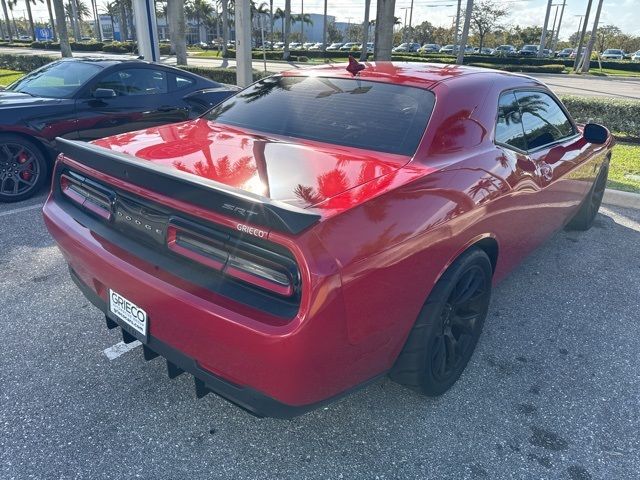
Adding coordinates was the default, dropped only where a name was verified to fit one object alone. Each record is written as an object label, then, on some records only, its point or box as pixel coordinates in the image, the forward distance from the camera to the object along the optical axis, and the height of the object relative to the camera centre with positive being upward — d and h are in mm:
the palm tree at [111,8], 80031 +4714
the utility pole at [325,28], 47656 +1326
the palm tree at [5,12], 67750 +3144
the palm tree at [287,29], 38281 +966
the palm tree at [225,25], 39562 +1174
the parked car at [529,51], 47484 -500
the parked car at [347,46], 60062 -461
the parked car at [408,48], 58844 -538
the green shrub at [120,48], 44862 -874
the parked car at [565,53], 50219 -698
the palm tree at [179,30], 21844 +408
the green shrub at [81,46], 49397 -913
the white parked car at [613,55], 50344 -736
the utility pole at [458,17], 44150 +2353
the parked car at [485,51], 49716 -611
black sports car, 4996 -723
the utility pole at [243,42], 9570 -33
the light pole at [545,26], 41044 +1636
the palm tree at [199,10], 81062 +4791
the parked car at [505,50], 46938 -509
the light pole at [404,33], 79312 +1646
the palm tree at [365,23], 37375 +1446
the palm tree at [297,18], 81056 +3758
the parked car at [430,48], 58312 -510
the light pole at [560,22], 56538 +3117
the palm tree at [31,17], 61219 +2418
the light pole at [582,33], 29695 +841
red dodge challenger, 1618 -699
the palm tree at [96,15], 78688 +3463
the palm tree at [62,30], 20375 +285
